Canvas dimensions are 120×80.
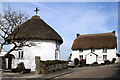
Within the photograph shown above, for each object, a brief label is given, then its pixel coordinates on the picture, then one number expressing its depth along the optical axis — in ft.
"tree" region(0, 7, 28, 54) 58.49
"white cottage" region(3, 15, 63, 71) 94.32
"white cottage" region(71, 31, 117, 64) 180.86
